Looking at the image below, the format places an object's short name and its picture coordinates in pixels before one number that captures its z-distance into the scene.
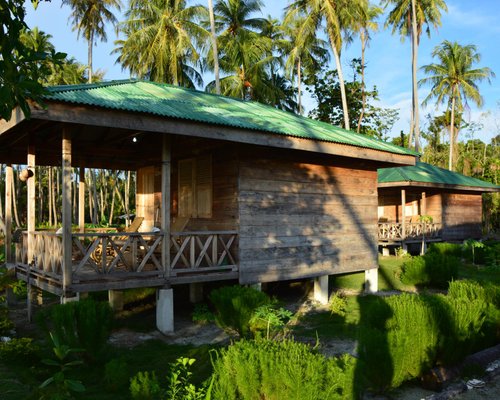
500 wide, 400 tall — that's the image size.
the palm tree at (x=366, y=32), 33.36
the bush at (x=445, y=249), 18.41
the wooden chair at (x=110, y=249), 11.53
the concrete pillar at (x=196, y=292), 11.66
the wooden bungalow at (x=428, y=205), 21.14
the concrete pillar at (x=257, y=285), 10.03
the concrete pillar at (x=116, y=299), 10.91
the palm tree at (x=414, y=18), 35.22
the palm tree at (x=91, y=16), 31.48
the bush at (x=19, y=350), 6.47
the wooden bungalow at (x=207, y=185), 7.79
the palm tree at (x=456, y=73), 41.31
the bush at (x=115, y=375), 5.77
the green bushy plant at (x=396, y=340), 5.76
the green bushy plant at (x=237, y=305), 7.77
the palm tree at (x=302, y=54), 33.33
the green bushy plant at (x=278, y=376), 3.91
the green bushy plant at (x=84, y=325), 6.44
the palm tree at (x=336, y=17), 28.16
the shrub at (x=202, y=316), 9.73
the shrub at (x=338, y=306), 10.70
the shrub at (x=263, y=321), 7.23
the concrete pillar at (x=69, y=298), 7.36
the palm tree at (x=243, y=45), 34.03
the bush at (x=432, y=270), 13.85
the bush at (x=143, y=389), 4.52
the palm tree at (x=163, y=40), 29.28
